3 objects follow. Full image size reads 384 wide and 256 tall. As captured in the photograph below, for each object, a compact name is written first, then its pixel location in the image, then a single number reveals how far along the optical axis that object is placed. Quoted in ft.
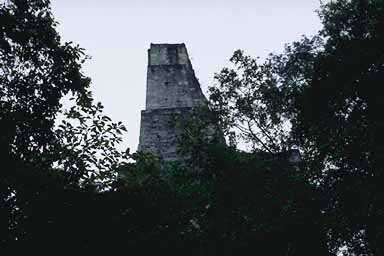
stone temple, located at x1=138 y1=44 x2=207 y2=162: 61.93
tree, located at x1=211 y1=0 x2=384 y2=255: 31.50
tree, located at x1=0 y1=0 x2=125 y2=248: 19.77
